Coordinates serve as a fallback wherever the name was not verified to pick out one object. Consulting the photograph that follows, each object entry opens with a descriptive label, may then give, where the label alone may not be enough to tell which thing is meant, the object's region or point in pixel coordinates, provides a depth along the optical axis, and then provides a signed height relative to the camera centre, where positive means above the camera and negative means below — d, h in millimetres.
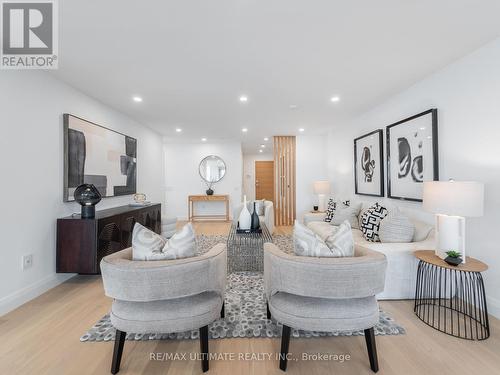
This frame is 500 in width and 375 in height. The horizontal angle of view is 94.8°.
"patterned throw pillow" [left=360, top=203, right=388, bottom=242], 2948 -459
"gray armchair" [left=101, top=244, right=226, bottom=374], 1316 -634
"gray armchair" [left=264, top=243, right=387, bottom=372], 1336 -630
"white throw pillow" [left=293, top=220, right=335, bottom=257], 1495 -378
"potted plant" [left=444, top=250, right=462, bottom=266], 1834 -580
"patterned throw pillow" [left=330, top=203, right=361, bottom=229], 3740 -463
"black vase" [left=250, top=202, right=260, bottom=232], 3294 -492
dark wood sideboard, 2582 -635
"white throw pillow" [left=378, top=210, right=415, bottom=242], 2529 -470
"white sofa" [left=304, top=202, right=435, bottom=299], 2295 -805
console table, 6648 -419
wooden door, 9617 +408
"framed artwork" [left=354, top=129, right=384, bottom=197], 3643 +393
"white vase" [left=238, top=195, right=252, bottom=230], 3258 -457
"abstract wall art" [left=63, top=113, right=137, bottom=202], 2826 +447
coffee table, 2936 -841
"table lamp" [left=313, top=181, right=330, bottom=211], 5106 -59
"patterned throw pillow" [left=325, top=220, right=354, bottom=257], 1511 -376
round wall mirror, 6969 +577
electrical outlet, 2293 -731
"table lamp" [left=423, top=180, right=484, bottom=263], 1815 -166
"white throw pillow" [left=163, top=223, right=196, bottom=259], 1487 -377
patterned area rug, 1793 -1139
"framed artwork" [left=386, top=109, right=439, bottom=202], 2678 +416
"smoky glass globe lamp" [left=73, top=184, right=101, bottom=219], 2662 -119
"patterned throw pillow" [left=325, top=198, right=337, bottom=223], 4198 -451
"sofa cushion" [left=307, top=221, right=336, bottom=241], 3388 -641
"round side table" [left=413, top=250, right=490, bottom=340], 1811 -1074
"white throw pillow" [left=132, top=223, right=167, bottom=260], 1460 -373
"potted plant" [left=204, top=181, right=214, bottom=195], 6966 +121
